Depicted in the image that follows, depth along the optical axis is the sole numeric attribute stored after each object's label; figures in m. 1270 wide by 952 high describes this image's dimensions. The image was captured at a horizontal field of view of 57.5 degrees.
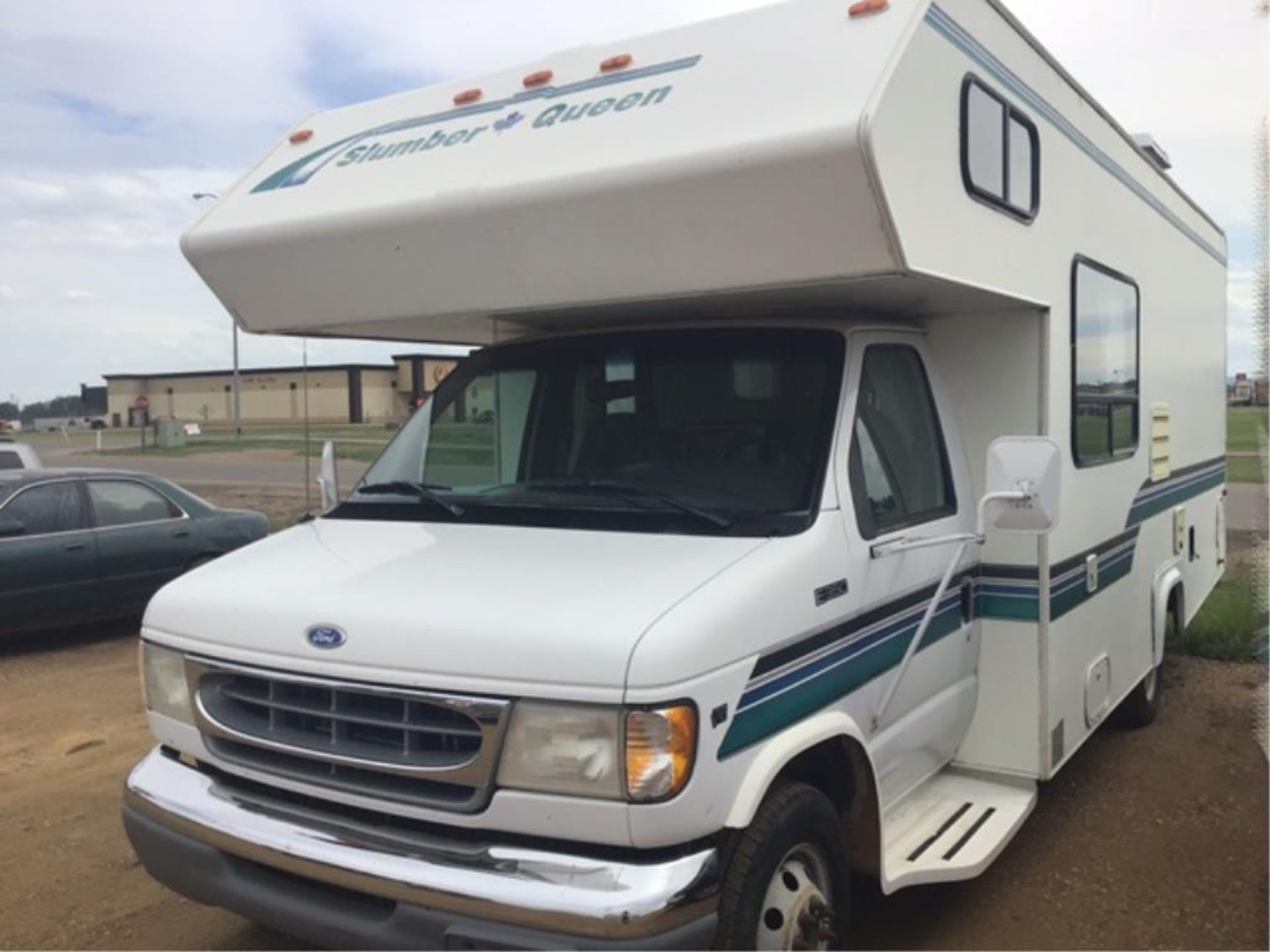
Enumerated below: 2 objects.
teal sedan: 8.88
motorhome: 2.88
